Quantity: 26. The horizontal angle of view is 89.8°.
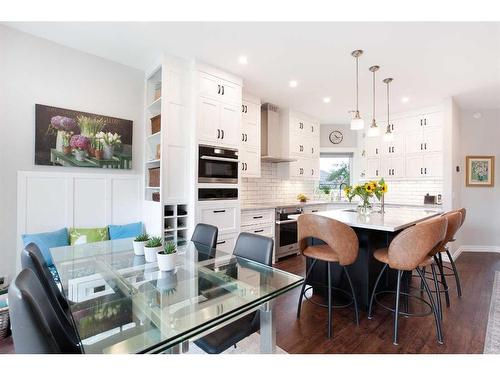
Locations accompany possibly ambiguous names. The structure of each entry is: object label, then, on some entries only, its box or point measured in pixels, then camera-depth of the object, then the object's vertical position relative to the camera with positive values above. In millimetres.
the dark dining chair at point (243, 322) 1316 -787
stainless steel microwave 3084 +310
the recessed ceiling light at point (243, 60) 2938 +1541
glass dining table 997 -559
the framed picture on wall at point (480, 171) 4957 +357
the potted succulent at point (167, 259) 1613 -454
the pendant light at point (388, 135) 3234 +690
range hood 4594 +987
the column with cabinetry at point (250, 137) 4035 +851
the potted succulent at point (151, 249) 1820 -441
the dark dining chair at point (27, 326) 718 -399
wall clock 6004 +1242
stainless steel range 4234 -753
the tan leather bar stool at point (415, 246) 1927 -452
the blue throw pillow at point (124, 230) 3014 -518
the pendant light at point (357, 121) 2782 +775
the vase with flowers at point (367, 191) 2876 -27
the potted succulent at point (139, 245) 1961 -441
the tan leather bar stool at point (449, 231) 2419 -432
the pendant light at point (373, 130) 3028 +719
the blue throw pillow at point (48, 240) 2463 -519
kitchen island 2346 -674
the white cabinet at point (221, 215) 3084 -346
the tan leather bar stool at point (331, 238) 2092 -422
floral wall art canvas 2662 +571
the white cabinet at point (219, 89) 3084 +1292
